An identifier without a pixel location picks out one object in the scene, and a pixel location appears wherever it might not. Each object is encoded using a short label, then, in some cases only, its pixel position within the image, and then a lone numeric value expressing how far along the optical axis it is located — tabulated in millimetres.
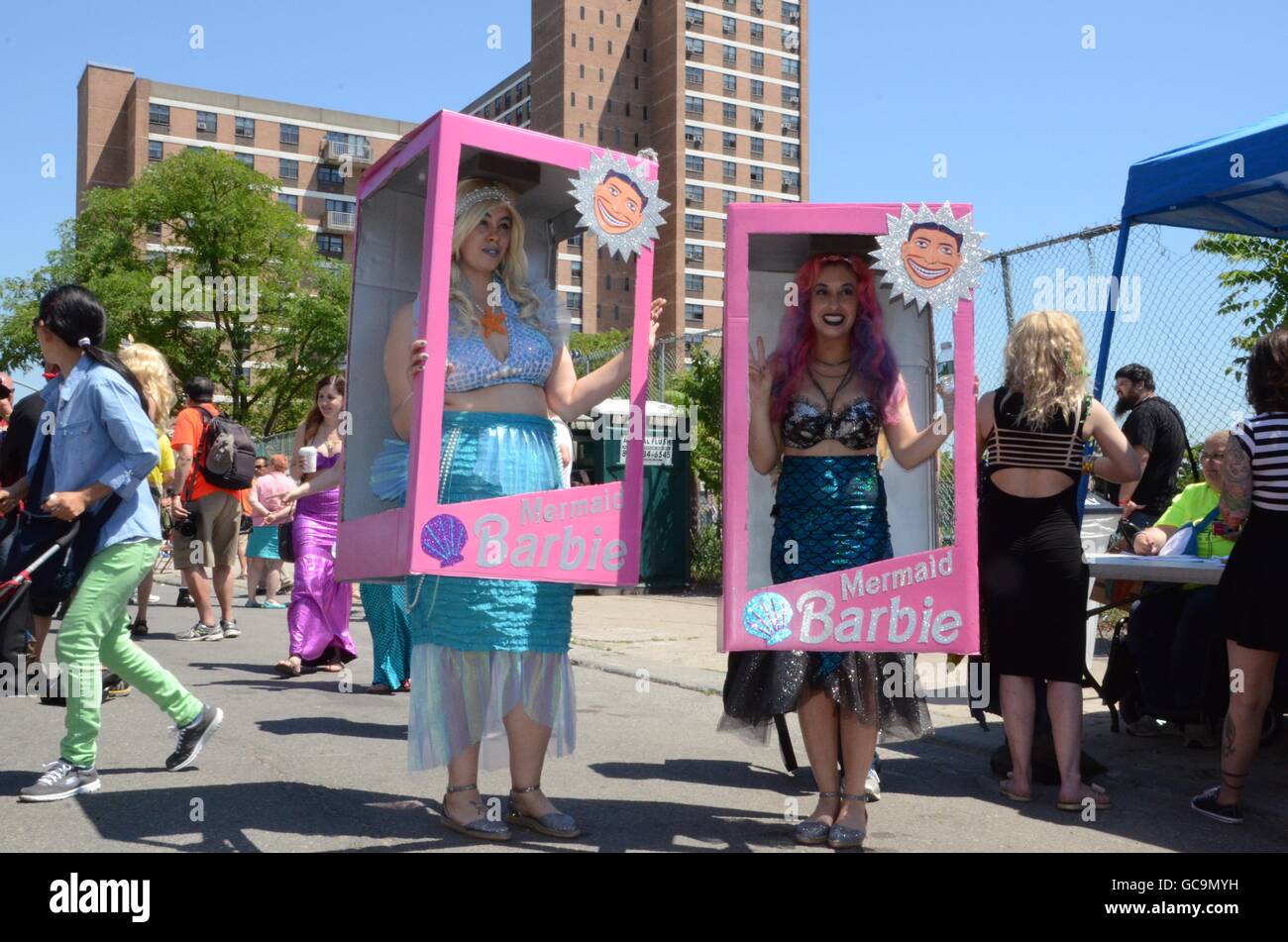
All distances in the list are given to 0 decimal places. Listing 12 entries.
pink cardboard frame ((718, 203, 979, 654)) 3760
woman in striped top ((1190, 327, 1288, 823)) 4289
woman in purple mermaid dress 7801
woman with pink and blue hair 3973
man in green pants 4434
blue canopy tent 5188
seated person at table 5215
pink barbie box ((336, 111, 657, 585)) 3725
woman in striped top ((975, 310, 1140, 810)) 4582
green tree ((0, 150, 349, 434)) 44094
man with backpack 9531
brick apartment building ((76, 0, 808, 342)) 79625
